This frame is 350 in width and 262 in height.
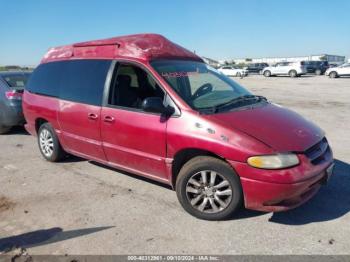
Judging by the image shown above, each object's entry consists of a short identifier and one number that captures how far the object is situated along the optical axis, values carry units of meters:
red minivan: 3.61
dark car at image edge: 8.16
